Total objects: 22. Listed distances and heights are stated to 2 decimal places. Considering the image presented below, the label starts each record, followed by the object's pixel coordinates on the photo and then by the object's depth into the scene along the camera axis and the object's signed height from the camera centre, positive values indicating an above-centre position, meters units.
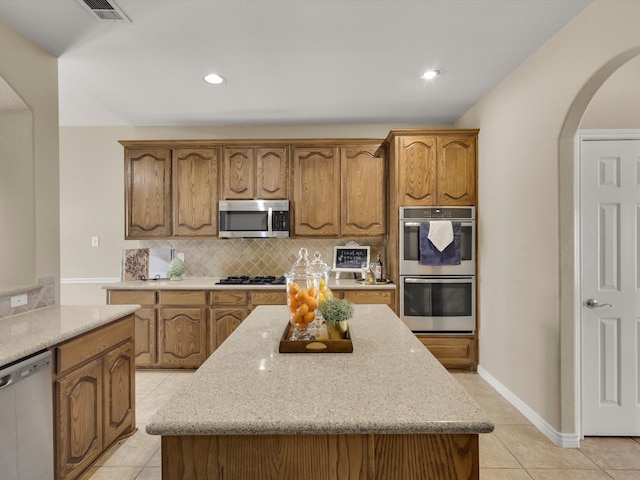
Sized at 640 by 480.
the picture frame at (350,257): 4.07 -0.19
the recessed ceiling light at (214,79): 2.93 +1.33
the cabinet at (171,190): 3.95 +0.55
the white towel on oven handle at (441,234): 3.50 +0.06
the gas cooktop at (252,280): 3.82 -0.42
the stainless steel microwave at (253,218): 3.91 +0.24
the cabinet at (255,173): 3.96 +0.74
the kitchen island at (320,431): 0.97 -0.50
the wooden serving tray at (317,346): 1.50 -0.43
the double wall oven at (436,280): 3.57 -0.39
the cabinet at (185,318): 3.69 -0.78
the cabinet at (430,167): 3.59 +0.72
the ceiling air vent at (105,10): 1.98 +1.30
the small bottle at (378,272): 3.85 -0.34
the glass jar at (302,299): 1.56 -0.25
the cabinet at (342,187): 3.94 +0.57
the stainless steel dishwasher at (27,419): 1.54 -0.80
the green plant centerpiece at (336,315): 1.54 -0.32
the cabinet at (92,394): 1.84 -0.87
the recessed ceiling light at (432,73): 2.85 +1.33
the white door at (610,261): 2.38 -0.14
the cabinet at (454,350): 3.60 -1.08
